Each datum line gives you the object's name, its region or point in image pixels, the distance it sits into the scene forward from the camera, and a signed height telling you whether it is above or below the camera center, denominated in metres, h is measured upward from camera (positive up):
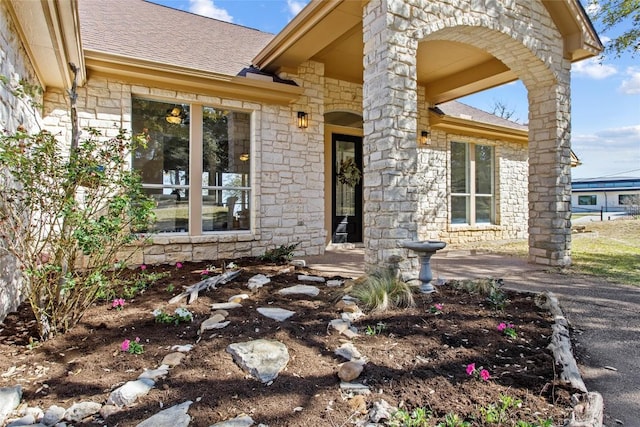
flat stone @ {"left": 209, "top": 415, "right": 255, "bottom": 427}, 1.60 -0.95
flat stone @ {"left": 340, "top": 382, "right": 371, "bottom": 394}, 1.91 -0.95
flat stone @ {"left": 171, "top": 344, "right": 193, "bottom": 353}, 2.37 -0.91
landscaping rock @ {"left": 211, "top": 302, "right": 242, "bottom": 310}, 3.20 -0.85
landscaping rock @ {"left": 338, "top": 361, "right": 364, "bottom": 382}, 2.01 -0.91
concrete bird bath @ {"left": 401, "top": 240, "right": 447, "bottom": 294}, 3.62 -0.47
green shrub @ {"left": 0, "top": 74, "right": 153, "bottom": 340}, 2.43 -0.06
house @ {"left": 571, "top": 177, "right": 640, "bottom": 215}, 30.50 +1.57
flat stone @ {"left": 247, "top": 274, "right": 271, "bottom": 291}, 3.91 -0.79
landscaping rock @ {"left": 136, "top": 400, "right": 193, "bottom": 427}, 1.61 -0.95
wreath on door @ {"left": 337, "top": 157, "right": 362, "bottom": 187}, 7.74 +0.85
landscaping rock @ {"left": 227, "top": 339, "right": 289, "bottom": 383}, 2.06 -0.90
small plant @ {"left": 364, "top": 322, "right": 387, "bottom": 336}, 2.68 -0.90
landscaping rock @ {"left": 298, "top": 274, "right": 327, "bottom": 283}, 4.33 -0.81
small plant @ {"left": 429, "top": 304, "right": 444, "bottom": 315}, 3.13 -0.86
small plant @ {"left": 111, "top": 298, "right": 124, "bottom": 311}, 3.16 -0.82
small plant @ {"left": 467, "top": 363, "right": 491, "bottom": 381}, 1.98 -0.93
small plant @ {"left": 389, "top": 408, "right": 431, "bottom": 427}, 1.62 -0.96
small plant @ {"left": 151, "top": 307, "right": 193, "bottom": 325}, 2.86 -0.84
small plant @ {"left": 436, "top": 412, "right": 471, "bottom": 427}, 1.60 -0.96
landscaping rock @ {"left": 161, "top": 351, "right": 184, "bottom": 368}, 2.18 -0.91
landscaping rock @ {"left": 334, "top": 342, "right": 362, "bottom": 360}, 2.28 -0.92
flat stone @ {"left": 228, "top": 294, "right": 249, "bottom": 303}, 3.42 -0.83
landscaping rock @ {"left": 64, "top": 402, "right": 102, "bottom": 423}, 1.71 -0.96
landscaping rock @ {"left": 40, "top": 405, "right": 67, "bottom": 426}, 1.69 -0.97
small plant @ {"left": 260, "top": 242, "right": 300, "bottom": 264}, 5.39 -0.65
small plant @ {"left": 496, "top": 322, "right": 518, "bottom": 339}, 2.65 -0.90
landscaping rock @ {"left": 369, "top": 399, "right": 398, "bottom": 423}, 1.67 -0.96
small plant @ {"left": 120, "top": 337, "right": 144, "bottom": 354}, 2.35 -0.89
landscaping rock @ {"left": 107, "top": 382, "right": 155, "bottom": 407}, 1.80 -0.93
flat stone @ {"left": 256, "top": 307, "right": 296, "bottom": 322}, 2.98 -0.86
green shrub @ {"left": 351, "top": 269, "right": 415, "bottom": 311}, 3.24 -0.77
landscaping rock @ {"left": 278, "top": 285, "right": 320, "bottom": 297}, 3.70 -0.83
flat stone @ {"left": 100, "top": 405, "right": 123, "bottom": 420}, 1.71 -0.96
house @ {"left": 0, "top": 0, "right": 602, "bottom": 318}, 3.93 +1.64
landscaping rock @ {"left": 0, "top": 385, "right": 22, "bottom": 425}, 1.71 -0.92
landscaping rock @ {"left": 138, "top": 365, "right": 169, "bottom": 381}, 2.03 -0.93
